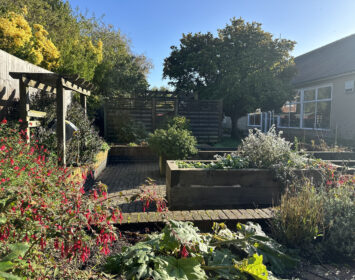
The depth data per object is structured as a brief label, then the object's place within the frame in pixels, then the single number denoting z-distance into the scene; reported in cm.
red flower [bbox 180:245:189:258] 169
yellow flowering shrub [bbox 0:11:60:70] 650
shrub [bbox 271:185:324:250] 232
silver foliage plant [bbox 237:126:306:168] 393
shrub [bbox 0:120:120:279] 147
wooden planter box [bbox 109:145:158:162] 837
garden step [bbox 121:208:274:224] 255
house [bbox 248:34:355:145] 1094
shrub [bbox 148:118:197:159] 589
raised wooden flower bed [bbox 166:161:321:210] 361
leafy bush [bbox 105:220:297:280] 163
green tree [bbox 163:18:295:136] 1262
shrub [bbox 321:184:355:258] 229
